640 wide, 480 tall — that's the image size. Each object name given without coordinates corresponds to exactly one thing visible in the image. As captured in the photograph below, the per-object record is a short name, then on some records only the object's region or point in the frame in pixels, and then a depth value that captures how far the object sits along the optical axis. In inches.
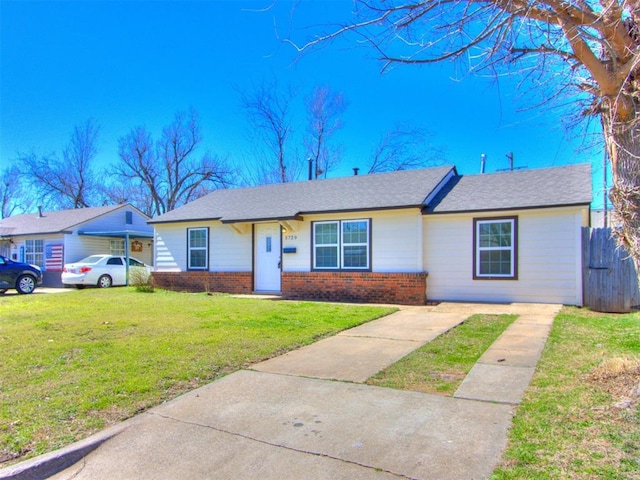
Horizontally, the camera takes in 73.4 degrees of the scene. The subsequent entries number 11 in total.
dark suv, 657.0
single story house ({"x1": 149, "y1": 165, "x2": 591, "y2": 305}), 439.7
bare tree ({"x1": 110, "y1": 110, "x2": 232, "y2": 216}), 1470.2
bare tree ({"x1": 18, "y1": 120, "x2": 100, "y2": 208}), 1477.6
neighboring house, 890.1
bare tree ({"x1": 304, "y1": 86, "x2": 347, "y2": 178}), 1154.7
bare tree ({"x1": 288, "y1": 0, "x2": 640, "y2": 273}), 158.4
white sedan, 749.9
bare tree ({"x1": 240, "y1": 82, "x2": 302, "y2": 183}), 1170.6
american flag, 890.1
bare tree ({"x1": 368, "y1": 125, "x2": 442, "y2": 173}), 1076.5
